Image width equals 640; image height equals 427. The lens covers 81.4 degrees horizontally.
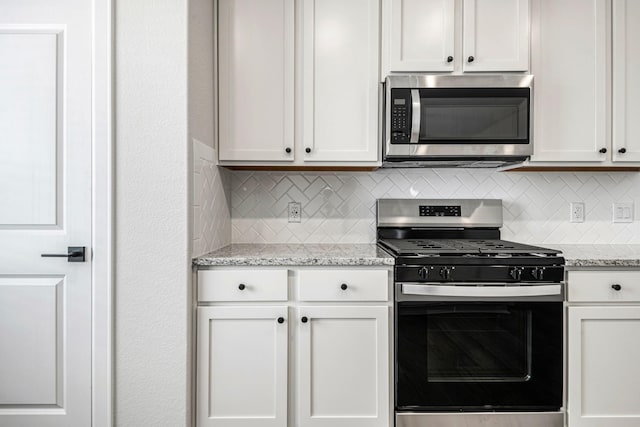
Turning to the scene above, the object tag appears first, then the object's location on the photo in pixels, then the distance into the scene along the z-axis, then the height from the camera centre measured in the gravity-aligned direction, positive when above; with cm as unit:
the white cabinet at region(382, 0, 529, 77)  190 +89
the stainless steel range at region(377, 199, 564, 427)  163 -58
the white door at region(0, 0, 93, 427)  155 -1
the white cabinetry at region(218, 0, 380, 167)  190 +67
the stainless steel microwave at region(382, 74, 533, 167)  185 +45
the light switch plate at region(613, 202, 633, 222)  226 -2
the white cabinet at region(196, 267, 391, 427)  162 -61
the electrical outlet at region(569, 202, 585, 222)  227 -1
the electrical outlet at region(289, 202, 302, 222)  226 -3
